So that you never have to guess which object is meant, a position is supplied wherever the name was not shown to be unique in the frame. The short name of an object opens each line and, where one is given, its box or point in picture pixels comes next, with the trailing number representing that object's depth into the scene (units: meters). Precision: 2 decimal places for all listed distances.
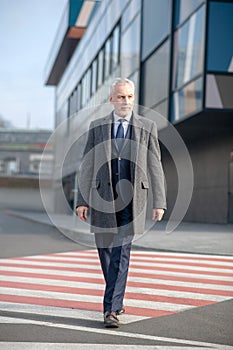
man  4.75
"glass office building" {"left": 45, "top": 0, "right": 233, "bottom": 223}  15.52
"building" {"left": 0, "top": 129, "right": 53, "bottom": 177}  74.25
